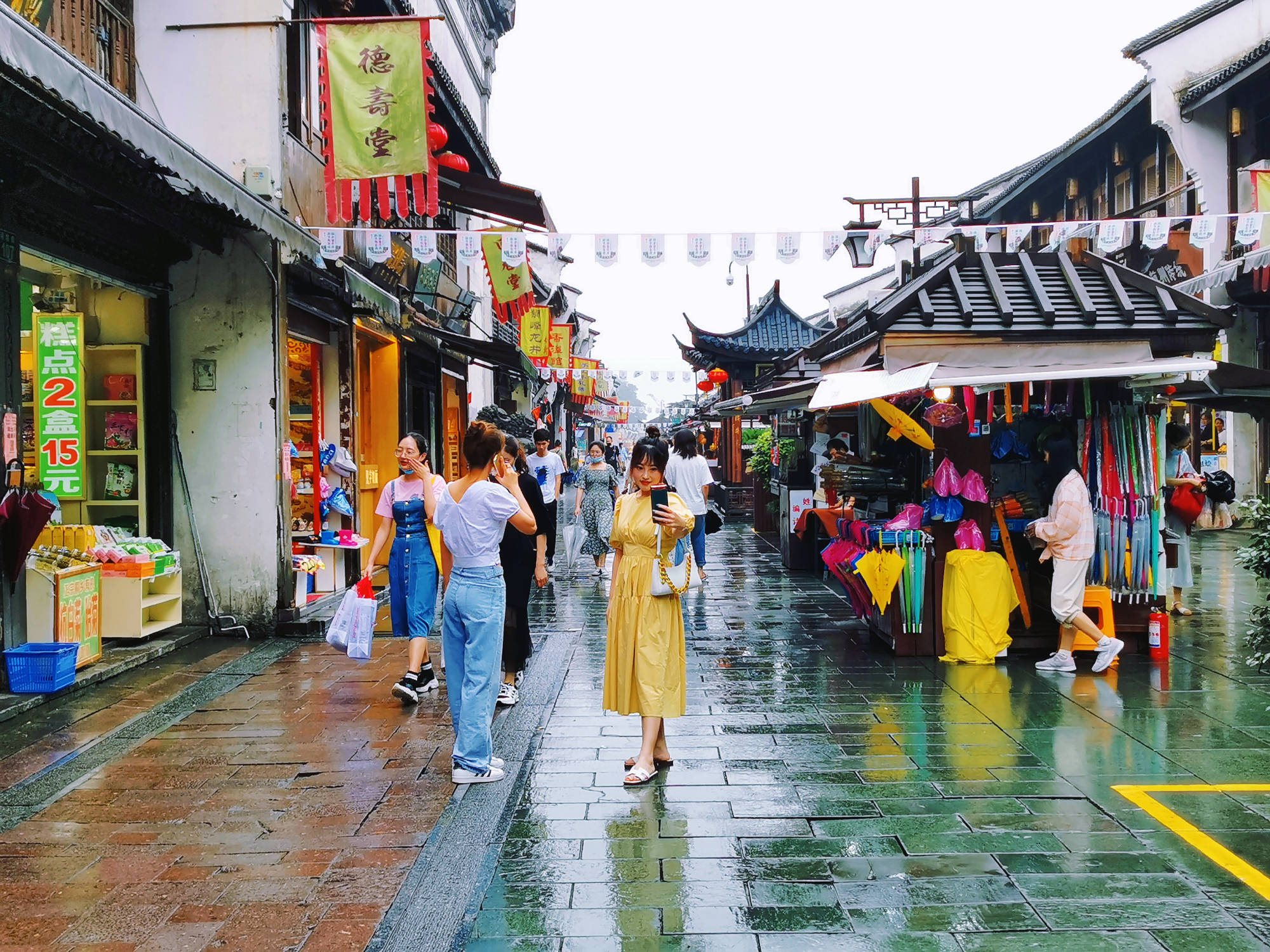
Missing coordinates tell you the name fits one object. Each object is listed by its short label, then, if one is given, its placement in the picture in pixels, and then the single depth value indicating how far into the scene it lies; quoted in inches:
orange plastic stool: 318.7
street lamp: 505.0
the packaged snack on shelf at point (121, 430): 366.9
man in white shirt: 477.1
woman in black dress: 283.3
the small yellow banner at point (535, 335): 974.4
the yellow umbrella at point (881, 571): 331.6
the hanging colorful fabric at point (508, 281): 601.6
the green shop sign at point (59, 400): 324.8
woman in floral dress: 536.1
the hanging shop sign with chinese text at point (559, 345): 988.6
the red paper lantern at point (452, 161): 491.8
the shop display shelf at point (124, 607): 327.9
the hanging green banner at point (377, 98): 384.8
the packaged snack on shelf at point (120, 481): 366.6
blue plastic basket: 268.4
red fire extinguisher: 326.6
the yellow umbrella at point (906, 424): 320.8
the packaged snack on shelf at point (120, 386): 366.3
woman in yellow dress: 216.2
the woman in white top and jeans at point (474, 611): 216.2
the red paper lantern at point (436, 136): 429.9
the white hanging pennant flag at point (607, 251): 434.3
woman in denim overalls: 283.4
